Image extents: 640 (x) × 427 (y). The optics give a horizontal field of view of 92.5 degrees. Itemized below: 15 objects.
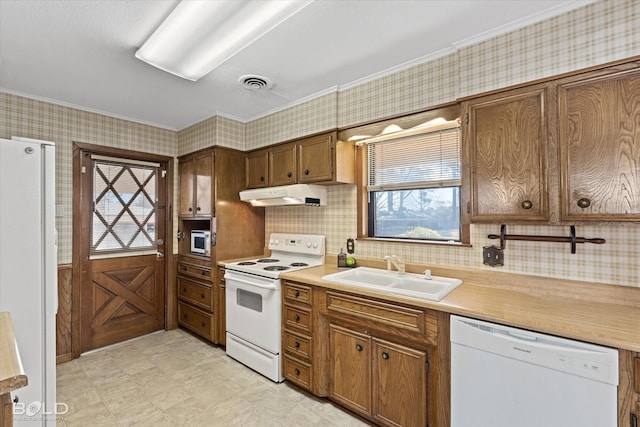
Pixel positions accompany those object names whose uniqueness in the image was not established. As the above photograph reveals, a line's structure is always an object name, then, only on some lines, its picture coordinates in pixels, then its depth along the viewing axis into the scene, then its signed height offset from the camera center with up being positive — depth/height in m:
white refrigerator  1.51 -0.24
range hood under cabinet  2.77 +0.20
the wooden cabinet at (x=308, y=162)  2.67 +0.51
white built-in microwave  3.41 -0.29
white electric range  2.52 -0.76
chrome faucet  2.34 -0.36
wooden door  3.19 -0.36
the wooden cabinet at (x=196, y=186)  3.33 +0.36
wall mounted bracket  1.69 -0.15
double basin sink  1.85 -0.47
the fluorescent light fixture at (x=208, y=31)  1.51 +1.02
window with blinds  2.35 +0.26
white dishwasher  1.23 -0.74
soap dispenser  2.71 -0.39
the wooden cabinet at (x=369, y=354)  1.72 -0.91
